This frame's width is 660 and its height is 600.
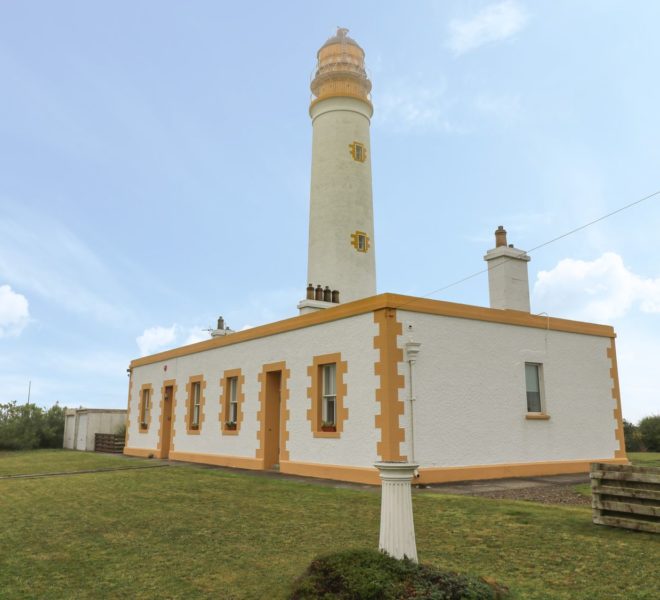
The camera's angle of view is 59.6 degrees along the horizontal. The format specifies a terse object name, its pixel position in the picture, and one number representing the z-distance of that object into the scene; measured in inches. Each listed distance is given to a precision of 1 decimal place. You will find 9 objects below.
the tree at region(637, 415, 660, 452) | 987.0
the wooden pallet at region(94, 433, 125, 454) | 999.6
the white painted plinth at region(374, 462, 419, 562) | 188.2
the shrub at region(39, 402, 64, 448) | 1182.3
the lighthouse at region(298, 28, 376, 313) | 827.4
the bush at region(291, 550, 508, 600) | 159.3
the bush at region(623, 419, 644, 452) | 1005.2
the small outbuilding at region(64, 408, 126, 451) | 1088.8
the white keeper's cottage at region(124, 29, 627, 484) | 470.6
